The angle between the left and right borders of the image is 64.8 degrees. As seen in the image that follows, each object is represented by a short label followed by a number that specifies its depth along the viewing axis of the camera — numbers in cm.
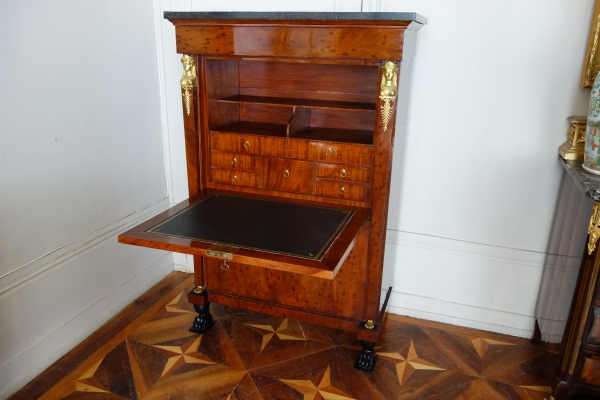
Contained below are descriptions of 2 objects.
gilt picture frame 203
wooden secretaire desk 179
